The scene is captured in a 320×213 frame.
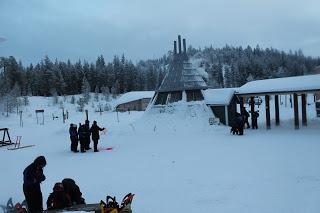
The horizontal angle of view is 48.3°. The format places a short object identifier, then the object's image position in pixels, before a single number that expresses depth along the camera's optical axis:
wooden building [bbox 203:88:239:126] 26.83
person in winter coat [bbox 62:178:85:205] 7.66
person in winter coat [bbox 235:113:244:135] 20.88
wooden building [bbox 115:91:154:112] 63.25
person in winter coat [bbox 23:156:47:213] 7.41
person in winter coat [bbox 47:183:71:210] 7.23
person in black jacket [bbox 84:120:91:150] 17.83
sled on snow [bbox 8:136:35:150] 20.34
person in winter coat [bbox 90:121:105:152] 17.42
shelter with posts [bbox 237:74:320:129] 22.64
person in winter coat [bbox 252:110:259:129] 24.69
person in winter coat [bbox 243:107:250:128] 25.00
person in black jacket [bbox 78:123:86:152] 17.52
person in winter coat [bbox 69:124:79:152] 17.58
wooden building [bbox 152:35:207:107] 28.25
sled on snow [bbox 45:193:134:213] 6.47
